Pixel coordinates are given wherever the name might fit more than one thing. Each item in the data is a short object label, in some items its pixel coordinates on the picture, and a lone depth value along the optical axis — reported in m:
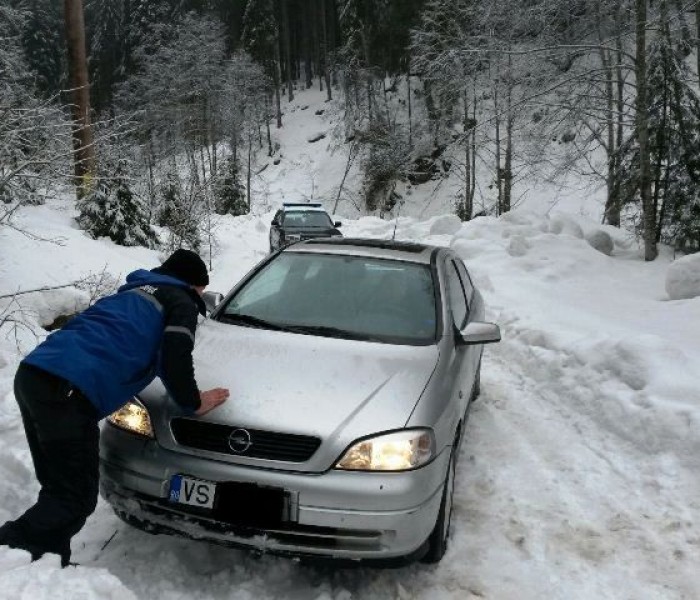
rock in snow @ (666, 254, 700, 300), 8.46
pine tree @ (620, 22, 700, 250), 11.58
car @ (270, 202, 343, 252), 15.56
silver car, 2.64
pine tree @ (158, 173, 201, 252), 13.59
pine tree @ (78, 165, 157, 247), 13.02
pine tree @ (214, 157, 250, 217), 31.33
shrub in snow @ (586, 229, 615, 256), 13.32
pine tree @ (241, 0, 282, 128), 50.59
